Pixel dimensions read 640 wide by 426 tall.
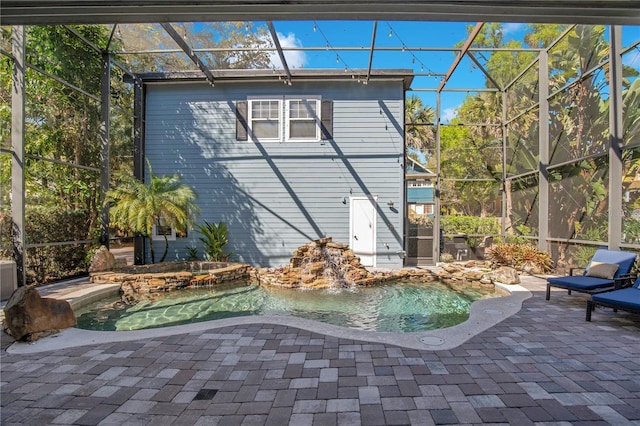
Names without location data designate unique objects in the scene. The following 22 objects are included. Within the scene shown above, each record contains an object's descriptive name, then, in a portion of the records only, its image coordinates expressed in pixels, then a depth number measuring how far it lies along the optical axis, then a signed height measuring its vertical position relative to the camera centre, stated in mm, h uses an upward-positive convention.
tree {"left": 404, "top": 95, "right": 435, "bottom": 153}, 20641 +6013
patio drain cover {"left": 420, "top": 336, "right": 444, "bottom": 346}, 3521 -1487
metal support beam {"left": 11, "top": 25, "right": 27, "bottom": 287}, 5883 +1210
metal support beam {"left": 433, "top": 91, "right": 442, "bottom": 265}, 9625 +204
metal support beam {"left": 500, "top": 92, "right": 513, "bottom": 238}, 9875 +821
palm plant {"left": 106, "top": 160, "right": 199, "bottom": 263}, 7709 +137
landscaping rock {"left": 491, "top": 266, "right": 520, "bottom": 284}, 6793 -1405
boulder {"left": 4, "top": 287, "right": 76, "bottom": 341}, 3619 -1313
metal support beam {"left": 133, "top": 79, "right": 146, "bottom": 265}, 9617 +2149
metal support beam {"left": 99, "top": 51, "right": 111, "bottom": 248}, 8155 +1912
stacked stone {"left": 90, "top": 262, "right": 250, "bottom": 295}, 6805 -1580
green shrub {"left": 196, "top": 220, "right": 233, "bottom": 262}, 9266 -917
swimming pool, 4855 -1775
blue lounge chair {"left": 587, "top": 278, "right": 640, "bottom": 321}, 4059 -1169
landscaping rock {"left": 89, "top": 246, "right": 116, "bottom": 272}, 7316 -1235
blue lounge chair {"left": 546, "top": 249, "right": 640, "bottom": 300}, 5012 -1047
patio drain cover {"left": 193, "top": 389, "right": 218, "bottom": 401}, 2475 -1504
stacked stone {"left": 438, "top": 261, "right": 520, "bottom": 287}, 6900 -1500
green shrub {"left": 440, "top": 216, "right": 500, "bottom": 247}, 10117 -420
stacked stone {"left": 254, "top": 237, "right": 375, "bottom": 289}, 7602 -1488
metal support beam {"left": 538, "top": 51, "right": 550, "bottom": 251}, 8250 +1553
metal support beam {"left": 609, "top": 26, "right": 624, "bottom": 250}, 5859 +1356
